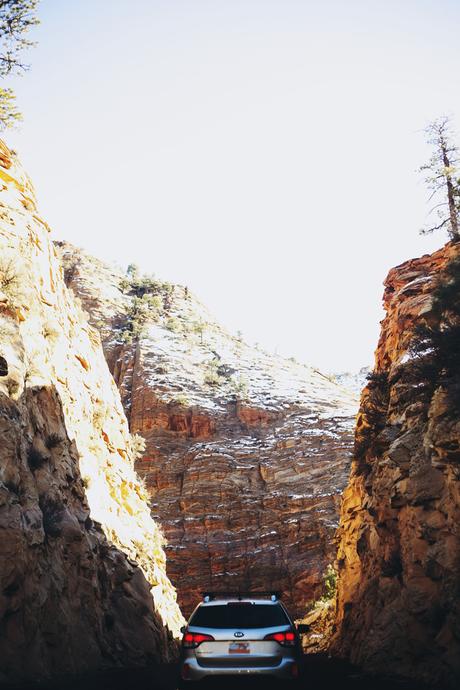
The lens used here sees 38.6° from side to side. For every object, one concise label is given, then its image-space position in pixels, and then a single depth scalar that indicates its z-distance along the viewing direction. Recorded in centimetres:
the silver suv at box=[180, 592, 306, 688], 869
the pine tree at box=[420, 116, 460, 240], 2689
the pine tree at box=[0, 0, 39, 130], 2081
